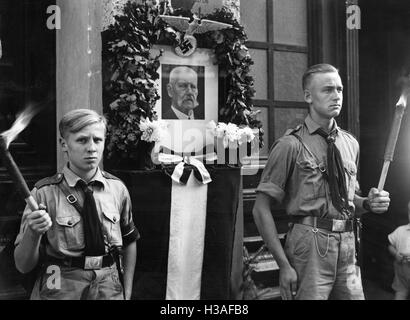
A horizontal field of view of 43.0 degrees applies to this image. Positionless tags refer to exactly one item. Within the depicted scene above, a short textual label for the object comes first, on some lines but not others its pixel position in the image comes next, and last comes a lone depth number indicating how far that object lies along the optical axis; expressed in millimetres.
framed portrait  3771
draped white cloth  3621
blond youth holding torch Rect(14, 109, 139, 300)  2736
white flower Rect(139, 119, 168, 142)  3543
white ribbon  3637
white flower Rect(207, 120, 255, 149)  3826
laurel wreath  3541
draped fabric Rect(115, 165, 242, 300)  3555
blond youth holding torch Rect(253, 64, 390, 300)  3076
